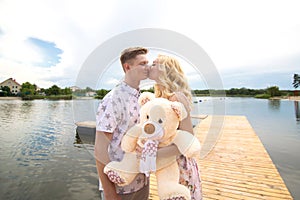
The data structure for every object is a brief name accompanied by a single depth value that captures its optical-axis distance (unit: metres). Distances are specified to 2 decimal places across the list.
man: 0.91
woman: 0.92
